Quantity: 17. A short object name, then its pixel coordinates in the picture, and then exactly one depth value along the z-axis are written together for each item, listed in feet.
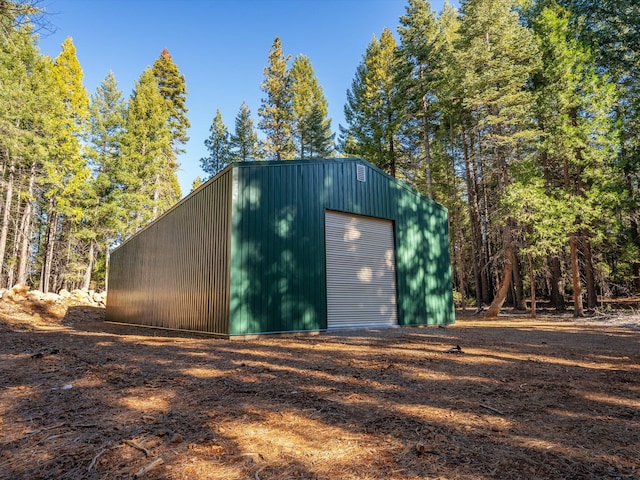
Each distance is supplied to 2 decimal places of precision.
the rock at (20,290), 49.29
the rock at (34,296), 50.88
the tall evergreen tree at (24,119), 54.85
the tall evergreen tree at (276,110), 81.35
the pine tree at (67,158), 64.59
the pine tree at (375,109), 67.51
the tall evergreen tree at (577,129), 41.70
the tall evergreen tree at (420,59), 57.93
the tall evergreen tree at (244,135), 95.50
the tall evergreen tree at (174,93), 83.35
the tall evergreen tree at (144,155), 72.59
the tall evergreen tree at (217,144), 98.37
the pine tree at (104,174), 72.54
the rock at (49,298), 52.32
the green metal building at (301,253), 25.85
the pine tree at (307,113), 81.05
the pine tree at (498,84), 51.29
